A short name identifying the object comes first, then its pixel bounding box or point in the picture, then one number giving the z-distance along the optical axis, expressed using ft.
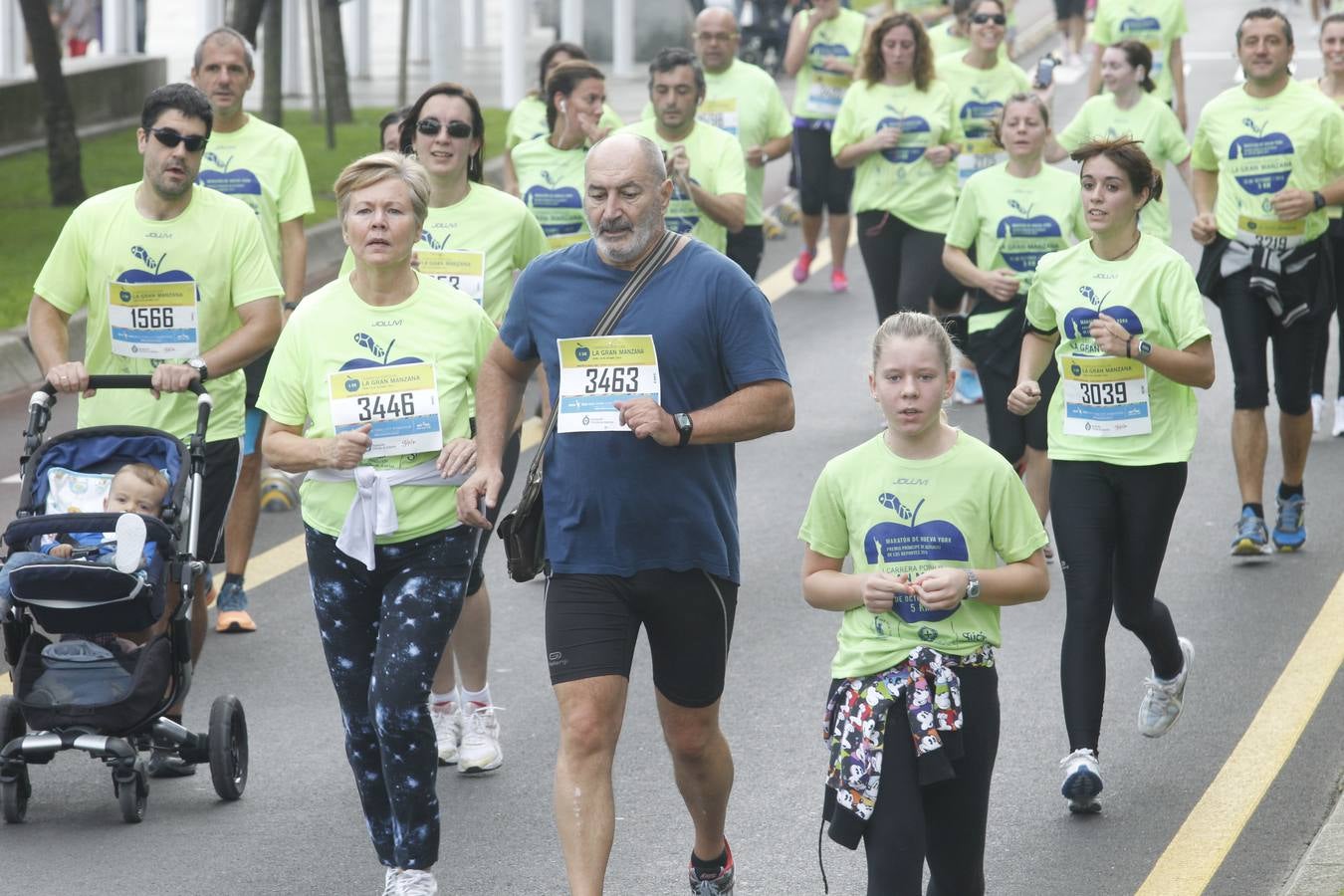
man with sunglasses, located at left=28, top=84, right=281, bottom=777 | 46.81
